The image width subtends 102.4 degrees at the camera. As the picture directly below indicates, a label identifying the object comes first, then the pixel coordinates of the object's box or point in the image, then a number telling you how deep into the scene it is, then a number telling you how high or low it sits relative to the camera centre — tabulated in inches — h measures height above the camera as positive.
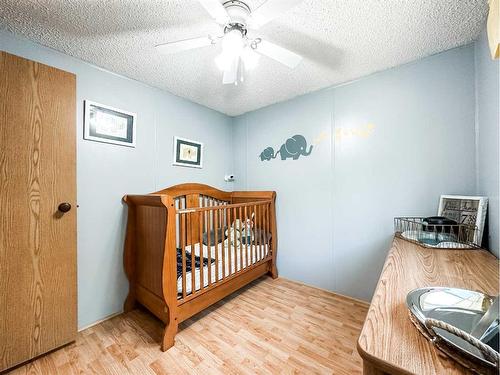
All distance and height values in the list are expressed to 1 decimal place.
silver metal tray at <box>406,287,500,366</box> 17.8 -13.8
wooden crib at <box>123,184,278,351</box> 56.0 -23.7
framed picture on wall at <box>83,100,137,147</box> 65.0 +21.7
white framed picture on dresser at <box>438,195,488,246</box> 49.4 -5.9
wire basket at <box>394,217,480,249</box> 49.1 -12.7
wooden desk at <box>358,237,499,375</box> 16.9 -14.7
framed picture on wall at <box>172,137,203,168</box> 89.0 +16.2
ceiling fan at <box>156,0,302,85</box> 36.3 +32.1
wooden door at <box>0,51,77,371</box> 47.4 -5.7
